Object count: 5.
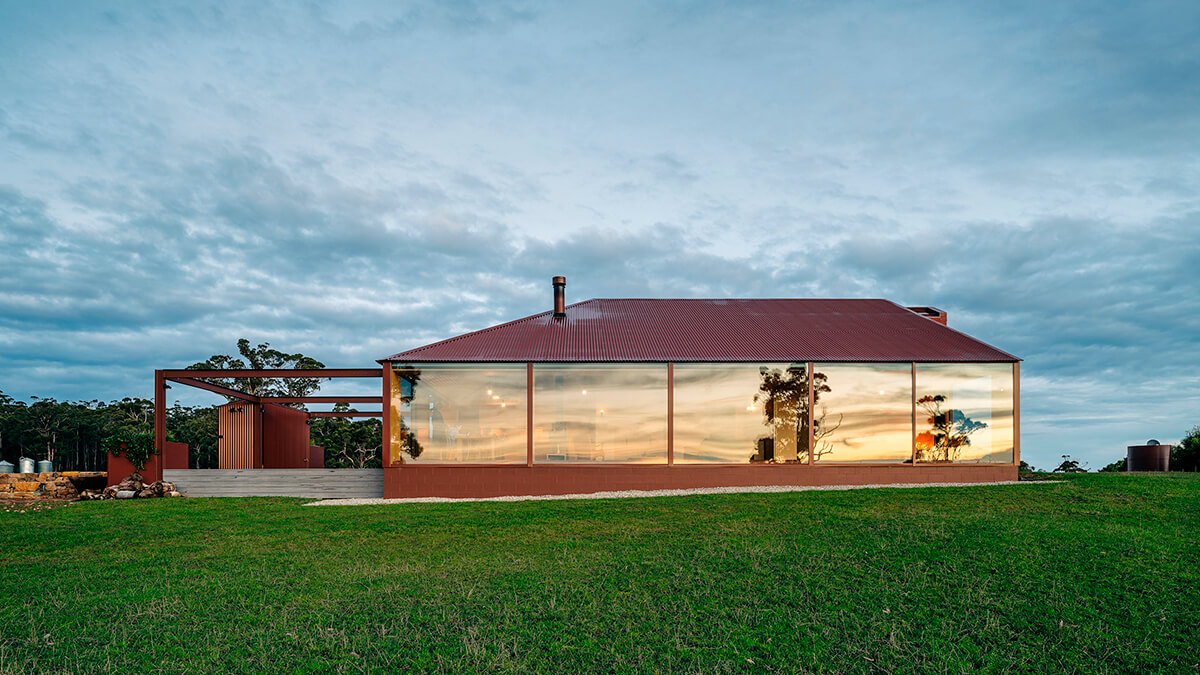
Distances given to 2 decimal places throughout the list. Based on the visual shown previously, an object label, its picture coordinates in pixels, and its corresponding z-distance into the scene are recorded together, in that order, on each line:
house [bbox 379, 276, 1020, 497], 17.78
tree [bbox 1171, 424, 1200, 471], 19.89
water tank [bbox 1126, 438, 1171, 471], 19.88
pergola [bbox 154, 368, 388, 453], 19.23
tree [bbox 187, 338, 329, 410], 36.72
